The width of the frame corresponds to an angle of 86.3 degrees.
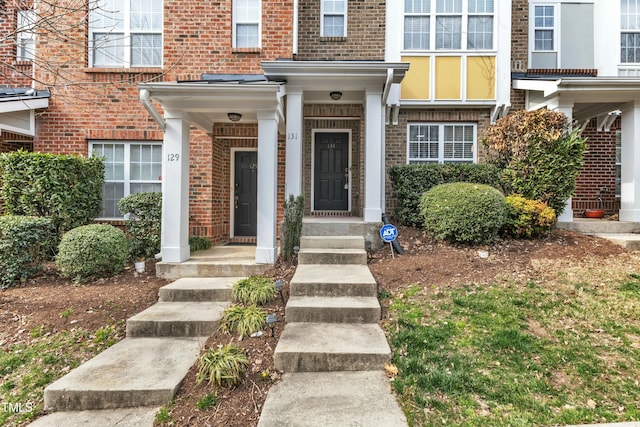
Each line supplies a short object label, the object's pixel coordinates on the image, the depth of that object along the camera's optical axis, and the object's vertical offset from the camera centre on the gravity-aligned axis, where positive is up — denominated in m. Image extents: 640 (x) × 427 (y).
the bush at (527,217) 6.60 -0.18
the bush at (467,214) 6.13 -0.11
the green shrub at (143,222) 6.93 -0.35
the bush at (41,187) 6.37 +0.33
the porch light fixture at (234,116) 7.10 +1.87
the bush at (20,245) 5.62 -0.70
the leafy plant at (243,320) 4.14 -1.42
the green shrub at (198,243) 7.21 -0.82
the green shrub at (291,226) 6.17 -0.36
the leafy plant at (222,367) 3.29 -1.59
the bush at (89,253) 5.61 -0.81
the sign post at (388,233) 6.09 -0.47
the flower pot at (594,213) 9.29 -0.12
